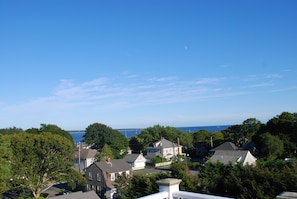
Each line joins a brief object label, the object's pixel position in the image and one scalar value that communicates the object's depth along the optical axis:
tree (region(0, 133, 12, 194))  23.58
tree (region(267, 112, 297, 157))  38.94
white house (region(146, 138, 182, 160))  55.59
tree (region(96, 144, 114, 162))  42.60
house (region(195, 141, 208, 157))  56.96
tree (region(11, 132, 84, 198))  27.64
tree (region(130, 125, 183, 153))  63.66
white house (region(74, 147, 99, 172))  47.75
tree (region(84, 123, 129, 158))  55.59
